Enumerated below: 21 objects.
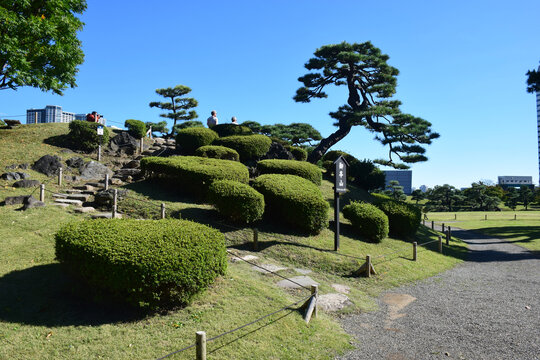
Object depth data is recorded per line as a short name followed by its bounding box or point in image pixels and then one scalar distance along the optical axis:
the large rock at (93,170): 14.63
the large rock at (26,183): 12.34
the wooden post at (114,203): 9.84
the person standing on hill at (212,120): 21.01
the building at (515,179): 165.75
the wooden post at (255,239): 9.20
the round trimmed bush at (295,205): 10.69
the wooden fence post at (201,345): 3.94
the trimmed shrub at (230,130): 19.69
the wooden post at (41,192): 10.91
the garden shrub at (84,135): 17.79
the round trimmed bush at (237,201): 9.93
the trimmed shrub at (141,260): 5.03
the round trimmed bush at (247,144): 17.00
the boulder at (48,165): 14.43
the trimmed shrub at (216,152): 15.33
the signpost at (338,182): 10.21
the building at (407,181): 193.00
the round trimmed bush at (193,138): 17.19
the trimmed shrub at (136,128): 20.02
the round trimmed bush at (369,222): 12.02
